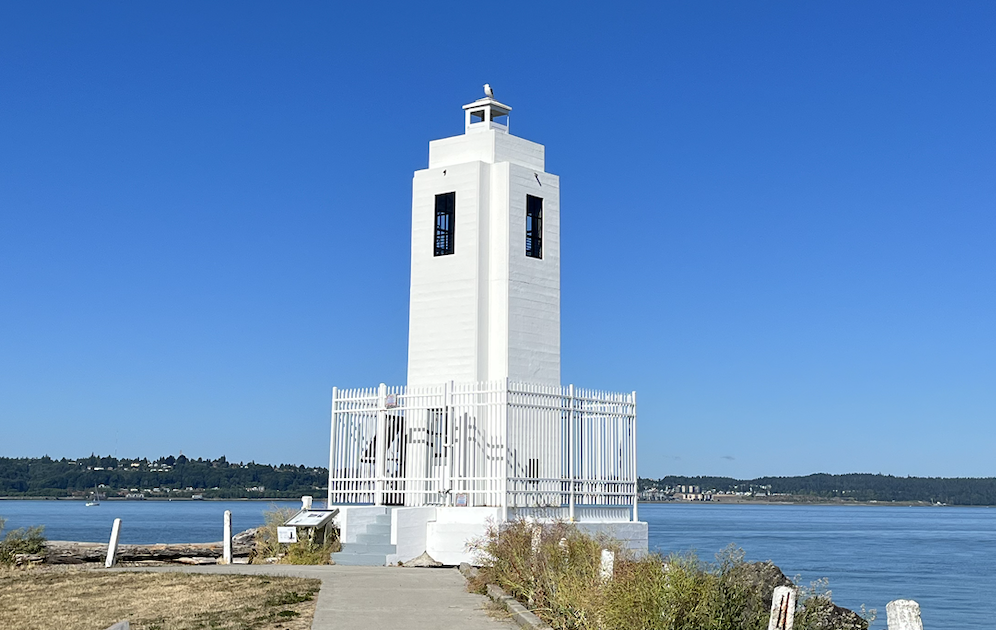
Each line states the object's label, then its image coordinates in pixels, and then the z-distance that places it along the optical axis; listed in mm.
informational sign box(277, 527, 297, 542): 20156
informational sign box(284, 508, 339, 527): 20609
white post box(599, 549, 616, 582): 10844
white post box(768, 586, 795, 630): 8289
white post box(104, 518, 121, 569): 18922
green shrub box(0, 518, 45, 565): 19005
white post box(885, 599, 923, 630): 6750
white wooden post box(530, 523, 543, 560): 14013
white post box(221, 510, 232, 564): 20453
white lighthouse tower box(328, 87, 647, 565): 20266
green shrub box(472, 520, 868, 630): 9352
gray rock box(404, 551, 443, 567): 19739
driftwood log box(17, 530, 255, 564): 21378
